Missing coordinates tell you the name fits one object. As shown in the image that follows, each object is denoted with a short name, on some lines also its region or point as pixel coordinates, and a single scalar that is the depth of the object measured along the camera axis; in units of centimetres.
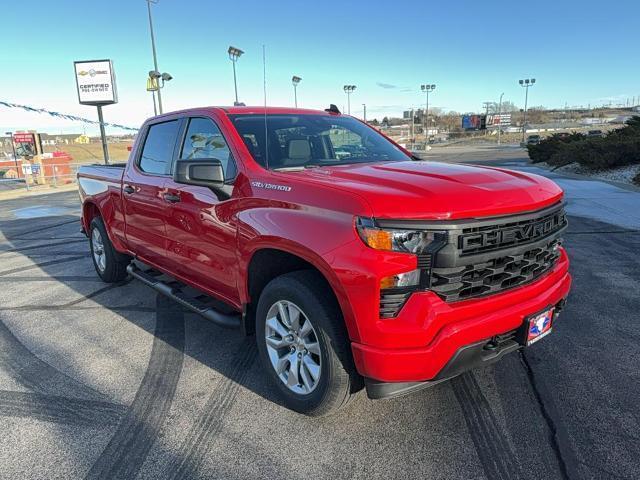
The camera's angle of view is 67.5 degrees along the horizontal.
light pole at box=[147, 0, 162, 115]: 2459
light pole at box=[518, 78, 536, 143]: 7469
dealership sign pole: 2498
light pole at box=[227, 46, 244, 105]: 1684
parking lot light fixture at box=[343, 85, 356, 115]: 6246
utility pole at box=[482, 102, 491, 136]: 8700
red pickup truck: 240
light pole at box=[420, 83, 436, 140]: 7494
